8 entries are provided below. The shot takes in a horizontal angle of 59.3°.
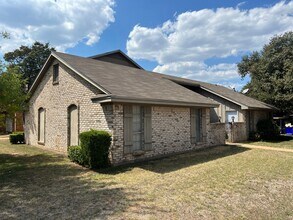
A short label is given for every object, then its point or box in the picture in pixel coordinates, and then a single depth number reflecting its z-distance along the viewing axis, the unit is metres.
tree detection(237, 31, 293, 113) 24.39
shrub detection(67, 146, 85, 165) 10.27
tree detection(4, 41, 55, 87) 45.88
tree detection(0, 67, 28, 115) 11.31
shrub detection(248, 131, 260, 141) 20.81
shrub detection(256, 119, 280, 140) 21.25
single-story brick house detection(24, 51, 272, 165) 10.52
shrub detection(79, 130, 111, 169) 9.45
